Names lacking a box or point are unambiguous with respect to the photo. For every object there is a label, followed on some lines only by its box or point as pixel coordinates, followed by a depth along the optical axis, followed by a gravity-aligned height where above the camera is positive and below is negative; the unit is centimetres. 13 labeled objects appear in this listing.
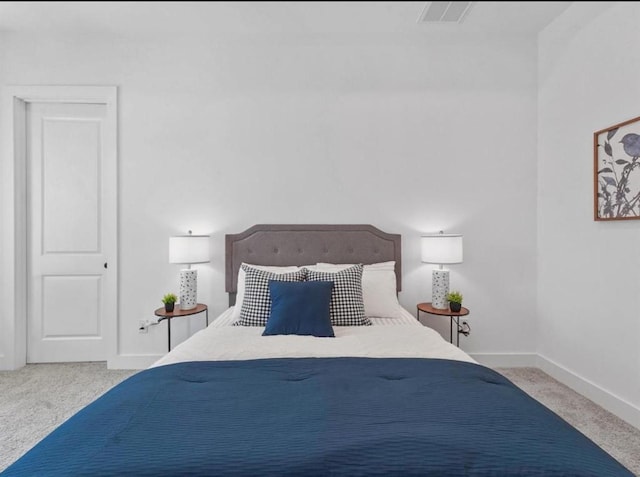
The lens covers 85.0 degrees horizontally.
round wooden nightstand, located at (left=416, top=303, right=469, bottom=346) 253 -54
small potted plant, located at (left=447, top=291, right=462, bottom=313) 254 -47
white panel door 291 +4
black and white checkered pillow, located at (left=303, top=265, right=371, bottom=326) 215 -37
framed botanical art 205 +42
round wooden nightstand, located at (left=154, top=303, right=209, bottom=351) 248 -54
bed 84 -53
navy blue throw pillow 192 -41
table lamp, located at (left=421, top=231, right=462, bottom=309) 259 -14
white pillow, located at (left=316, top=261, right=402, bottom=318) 237 -37
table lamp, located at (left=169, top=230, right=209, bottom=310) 256 -15
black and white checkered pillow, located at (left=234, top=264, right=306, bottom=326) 213 -36
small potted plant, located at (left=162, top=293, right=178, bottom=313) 252 -48
